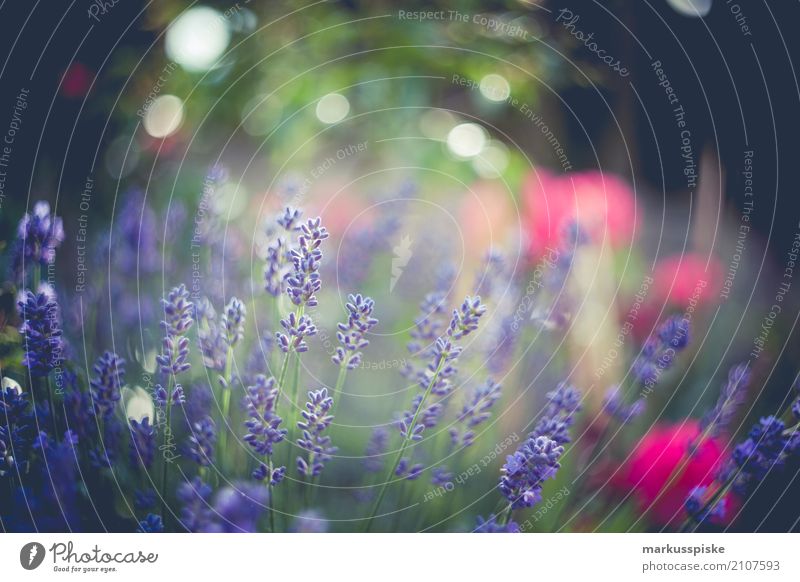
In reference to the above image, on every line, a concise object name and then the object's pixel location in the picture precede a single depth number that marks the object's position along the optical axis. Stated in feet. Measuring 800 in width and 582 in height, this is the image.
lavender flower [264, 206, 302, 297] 1.43
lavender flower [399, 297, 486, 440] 1.40
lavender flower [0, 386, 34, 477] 1.46
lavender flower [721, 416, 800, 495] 1.61
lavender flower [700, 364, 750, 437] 1.69
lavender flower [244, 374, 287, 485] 1.38
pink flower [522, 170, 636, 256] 1.86
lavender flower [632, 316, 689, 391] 1.70
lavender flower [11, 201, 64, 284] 1.45
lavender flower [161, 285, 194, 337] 1.39
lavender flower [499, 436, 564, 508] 1.41
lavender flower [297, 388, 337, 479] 1.40
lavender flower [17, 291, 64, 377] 1.40
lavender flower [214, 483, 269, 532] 1.36
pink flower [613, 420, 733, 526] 1.67
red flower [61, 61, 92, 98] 1.71
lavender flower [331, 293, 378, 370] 1.41
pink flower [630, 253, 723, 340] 1.82
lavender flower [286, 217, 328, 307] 1.37
